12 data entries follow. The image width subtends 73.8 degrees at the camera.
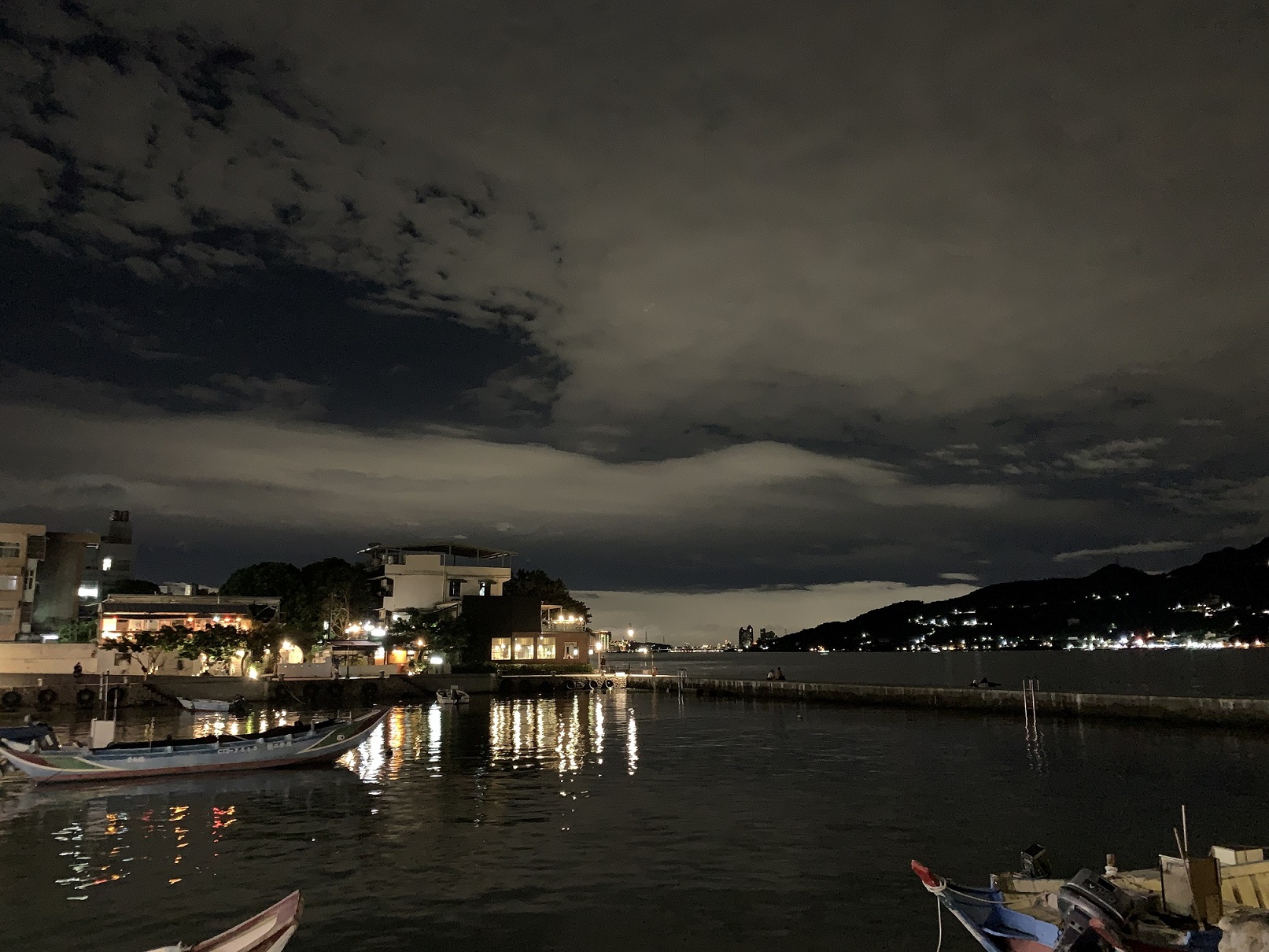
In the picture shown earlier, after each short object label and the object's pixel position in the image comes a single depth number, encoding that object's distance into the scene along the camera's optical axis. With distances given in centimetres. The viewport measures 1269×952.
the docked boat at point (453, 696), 6819
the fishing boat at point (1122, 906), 1109
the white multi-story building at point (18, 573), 6962
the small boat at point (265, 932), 1099
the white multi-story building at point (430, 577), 9875
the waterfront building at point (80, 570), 8706
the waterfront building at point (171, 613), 7056
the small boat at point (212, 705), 5966
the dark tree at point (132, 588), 10075
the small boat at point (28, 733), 3725
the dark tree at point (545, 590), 11006
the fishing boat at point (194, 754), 3131
